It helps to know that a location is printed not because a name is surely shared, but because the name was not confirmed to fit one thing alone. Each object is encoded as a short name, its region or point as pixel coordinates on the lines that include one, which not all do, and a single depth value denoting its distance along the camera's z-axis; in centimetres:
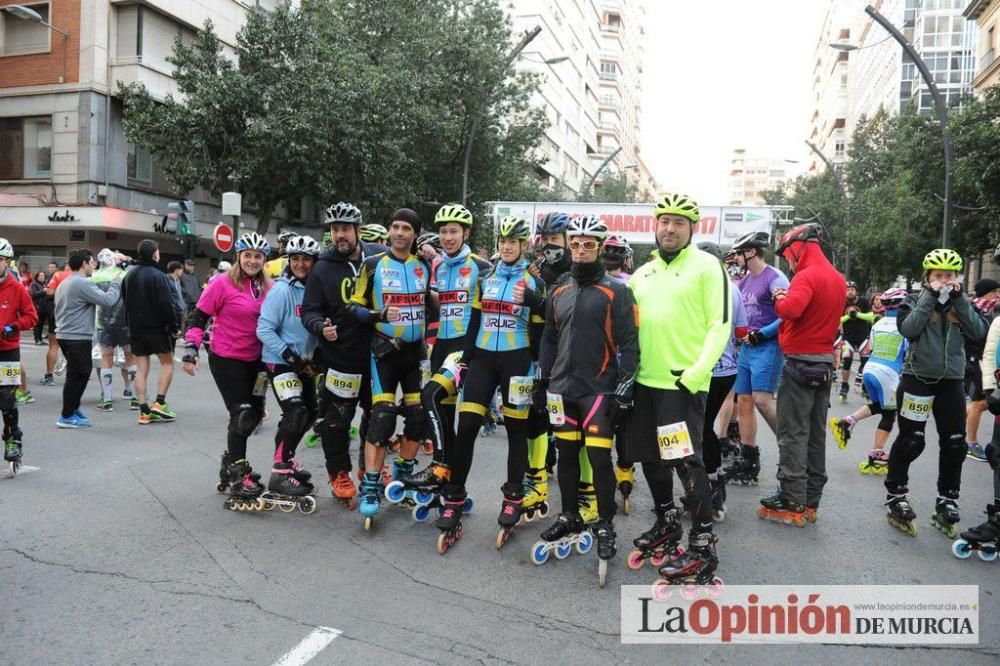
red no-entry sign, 1664
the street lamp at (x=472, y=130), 2318
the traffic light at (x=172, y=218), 1685
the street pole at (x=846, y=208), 3422
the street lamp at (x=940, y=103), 1647
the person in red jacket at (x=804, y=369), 562
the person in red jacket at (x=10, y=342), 654
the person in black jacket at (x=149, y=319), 940
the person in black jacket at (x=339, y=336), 565
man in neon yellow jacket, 438
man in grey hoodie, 885
